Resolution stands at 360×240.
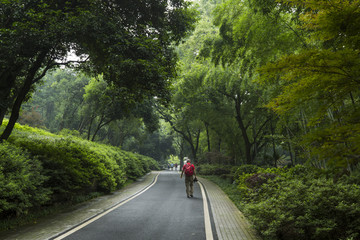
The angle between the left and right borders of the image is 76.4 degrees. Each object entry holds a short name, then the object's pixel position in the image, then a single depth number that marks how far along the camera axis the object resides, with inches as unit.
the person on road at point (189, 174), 451.8
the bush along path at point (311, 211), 178.1
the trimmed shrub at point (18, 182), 217.5
